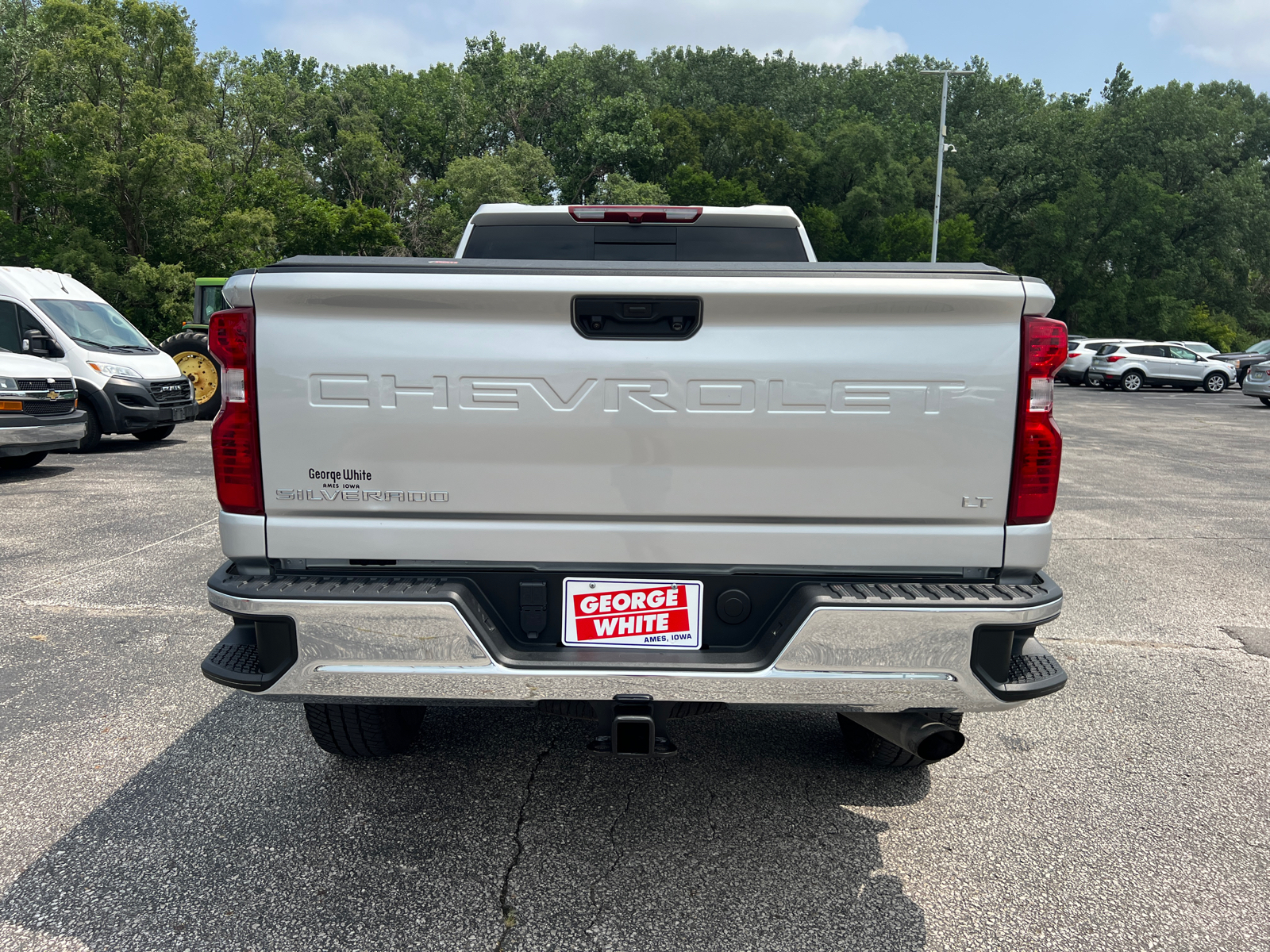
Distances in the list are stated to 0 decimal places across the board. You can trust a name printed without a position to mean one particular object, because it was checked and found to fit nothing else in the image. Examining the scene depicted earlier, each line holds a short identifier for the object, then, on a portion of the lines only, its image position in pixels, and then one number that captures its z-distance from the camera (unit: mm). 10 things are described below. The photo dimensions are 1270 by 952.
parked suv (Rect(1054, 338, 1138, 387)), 31031
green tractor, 14812
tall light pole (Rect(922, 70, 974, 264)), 34188
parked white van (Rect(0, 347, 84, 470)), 9320
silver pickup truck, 2389
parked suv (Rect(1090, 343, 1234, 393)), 29719
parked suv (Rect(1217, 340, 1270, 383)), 30039
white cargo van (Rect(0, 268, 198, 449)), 11352
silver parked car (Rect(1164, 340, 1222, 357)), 30672
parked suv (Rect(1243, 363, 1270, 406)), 21906
